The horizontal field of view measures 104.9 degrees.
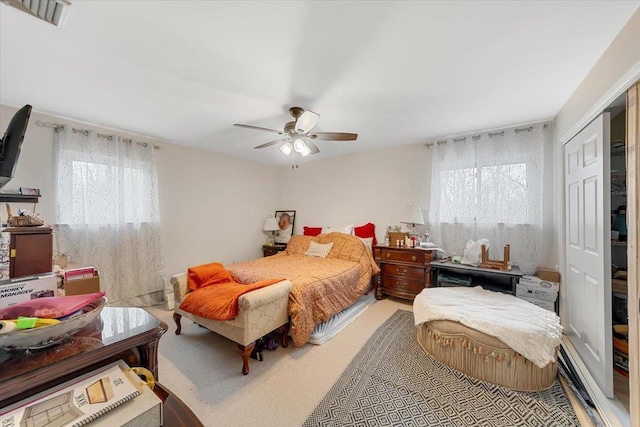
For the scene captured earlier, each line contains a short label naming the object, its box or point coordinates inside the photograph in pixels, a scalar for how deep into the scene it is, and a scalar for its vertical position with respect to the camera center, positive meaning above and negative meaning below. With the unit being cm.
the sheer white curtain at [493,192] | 299 +32
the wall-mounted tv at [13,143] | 106 +31
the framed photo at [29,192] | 131 +12
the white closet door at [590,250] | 173 -26
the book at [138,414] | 56 -47
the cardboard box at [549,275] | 269 -64
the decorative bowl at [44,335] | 63 -33
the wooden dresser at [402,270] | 334 -77
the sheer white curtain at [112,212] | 288 +3
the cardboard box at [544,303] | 261 -92
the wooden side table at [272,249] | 495 -68
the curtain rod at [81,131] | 273 +100
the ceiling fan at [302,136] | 231 +83
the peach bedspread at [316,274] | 241 -70
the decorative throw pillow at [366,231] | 416 -26
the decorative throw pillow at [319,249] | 391 -55
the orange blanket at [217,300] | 207 -78
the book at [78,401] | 53 -44
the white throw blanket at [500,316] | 178 -83
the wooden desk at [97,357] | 58 -38
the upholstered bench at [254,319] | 203 -91
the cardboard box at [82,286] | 199 -60
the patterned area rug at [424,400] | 158 -129
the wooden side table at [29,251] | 109 -17
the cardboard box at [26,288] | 91 -30
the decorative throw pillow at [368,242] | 392 -42
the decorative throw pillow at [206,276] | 260 -67
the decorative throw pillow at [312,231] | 473 -29
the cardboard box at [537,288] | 261 -78
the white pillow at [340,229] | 428 -25
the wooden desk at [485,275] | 277 -72
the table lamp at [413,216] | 361 +1
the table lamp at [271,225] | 515 -20
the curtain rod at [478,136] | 302 +109
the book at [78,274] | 207 -52
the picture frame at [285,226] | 523 -23
